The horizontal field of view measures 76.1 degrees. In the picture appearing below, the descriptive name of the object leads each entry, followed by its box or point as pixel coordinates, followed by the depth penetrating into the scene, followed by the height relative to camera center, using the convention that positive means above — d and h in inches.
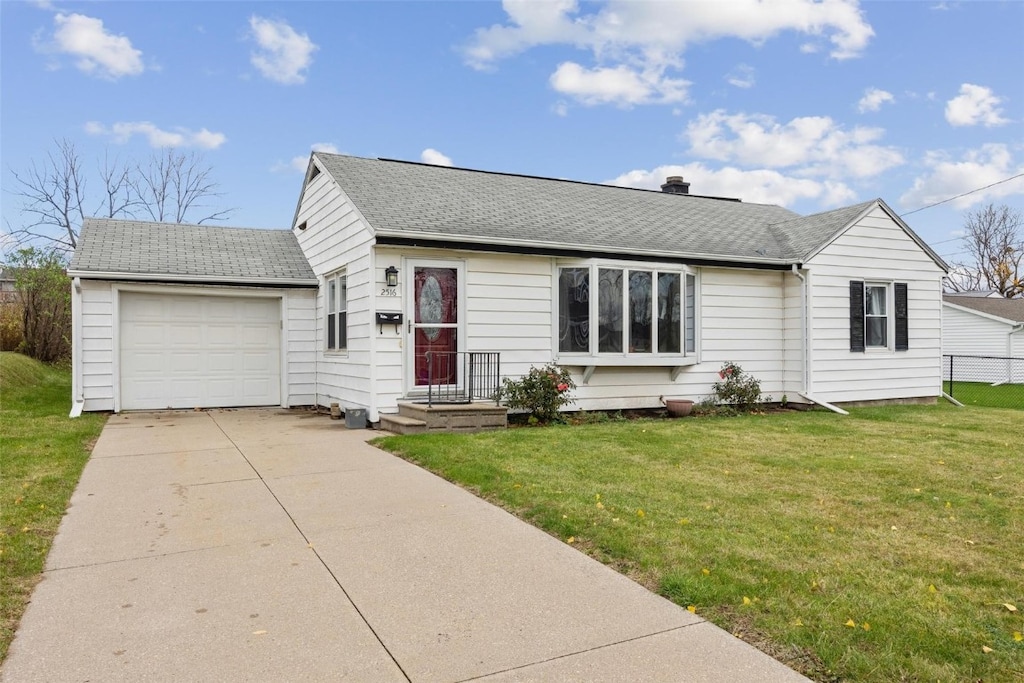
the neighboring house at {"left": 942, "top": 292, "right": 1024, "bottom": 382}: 962.7 +22.8
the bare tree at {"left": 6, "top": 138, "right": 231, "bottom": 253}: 934.4 +236.3
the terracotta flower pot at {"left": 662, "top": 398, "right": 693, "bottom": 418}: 418.9 -39.6
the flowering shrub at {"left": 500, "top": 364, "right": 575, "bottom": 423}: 369.7 -27.1
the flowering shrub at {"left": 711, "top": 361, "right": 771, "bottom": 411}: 438.9 -28.5
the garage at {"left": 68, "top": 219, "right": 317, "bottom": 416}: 409.7 +16.5
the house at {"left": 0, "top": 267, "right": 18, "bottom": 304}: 698.2 +57.0
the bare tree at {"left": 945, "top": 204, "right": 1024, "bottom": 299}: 1485.0 +227.3
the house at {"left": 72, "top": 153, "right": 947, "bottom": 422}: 373.7 +34.3
